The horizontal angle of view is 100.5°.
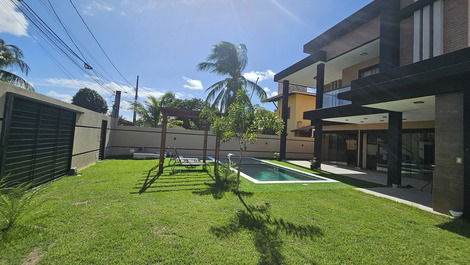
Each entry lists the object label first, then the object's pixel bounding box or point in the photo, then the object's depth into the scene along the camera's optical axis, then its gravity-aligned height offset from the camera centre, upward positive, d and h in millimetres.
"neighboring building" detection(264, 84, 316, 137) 20234 +3914
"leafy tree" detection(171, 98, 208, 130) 22438 +4349
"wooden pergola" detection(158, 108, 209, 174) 8336 +954
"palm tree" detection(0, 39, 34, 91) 10992 +3676
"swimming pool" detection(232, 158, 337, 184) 8300 -1617
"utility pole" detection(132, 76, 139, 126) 23878 +5307
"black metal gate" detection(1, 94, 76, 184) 4434 -360
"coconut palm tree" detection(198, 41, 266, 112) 15406 +5462
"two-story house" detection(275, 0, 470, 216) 4773 +1845
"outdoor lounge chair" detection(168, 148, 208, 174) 9320 -1293
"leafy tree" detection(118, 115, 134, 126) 21209 +1117
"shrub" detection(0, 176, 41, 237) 2920 -1321
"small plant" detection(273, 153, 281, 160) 16173 -1213
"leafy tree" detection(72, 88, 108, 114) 22094 +3551
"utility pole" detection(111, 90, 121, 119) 14781 +2158
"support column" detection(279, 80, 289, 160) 15219 +2335
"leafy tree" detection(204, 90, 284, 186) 5918 +598
